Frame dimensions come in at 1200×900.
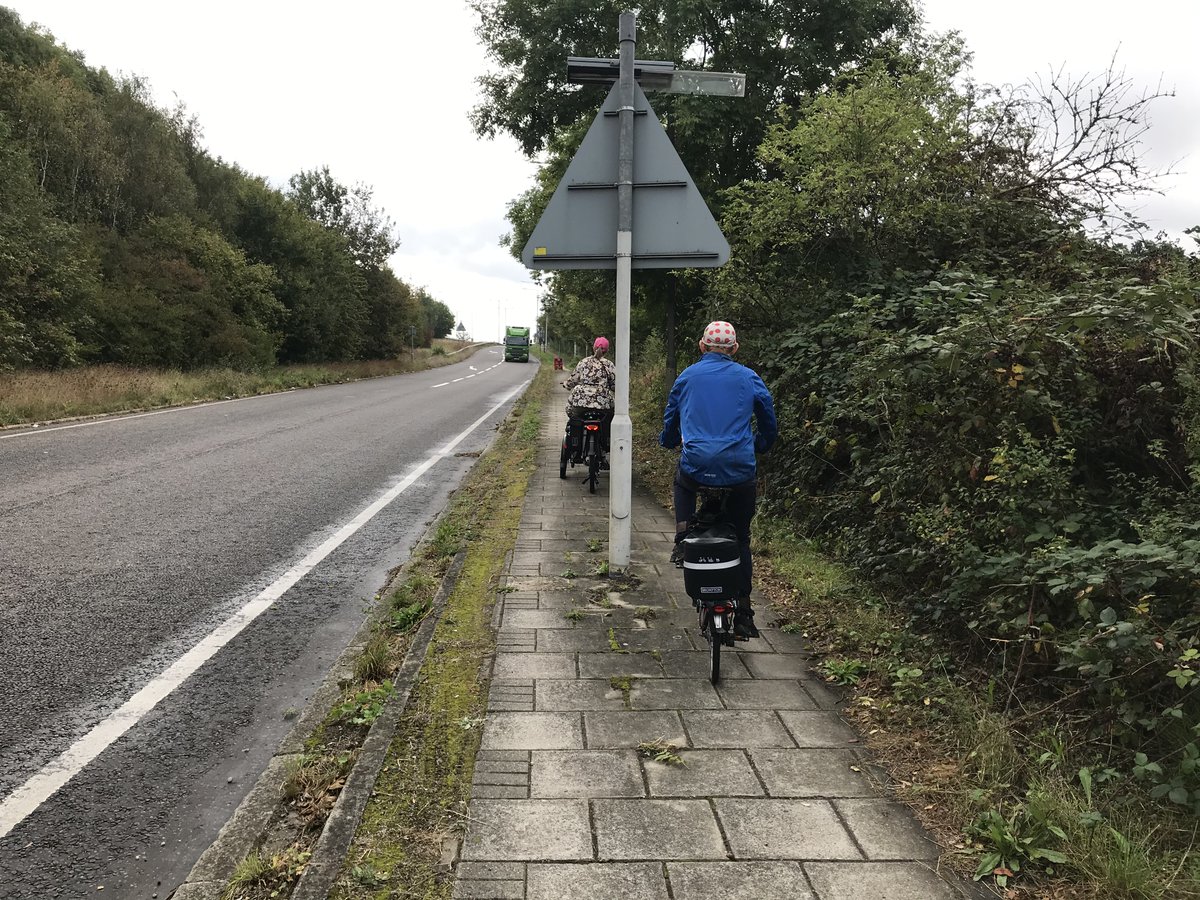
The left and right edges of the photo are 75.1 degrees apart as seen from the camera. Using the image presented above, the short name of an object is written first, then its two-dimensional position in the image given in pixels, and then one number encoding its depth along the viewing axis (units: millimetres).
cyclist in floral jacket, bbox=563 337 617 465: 9484
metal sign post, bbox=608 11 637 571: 5453
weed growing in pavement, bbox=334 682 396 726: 3527
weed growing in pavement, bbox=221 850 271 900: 2436
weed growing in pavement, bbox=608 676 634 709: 3814
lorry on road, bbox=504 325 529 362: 73688
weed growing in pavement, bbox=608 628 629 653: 4379
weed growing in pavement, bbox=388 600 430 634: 4852
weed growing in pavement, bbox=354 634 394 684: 4012
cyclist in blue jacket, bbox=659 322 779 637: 4195
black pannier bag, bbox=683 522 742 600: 3996
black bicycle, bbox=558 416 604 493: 9344
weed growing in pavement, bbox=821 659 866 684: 4055
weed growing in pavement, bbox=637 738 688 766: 3176
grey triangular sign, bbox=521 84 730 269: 5438
